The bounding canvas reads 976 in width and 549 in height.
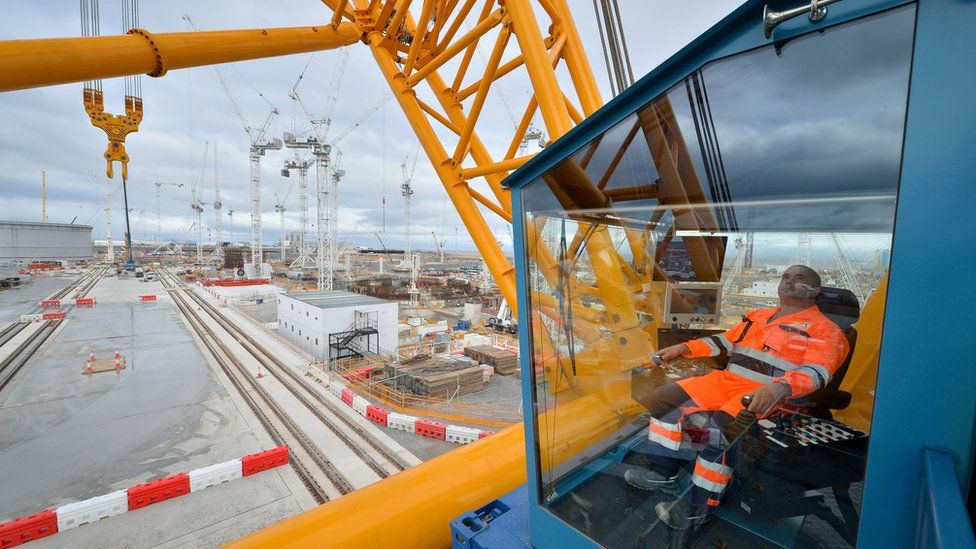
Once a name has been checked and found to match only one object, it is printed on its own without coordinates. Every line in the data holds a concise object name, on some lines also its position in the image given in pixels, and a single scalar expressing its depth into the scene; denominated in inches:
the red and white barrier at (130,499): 364.8
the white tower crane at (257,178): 2452.0
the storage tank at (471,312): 1624.4
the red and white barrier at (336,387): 743.4
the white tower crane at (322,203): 1759.4
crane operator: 71.6
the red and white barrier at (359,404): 669.8
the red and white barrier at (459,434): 575.8
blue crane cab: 43.8
